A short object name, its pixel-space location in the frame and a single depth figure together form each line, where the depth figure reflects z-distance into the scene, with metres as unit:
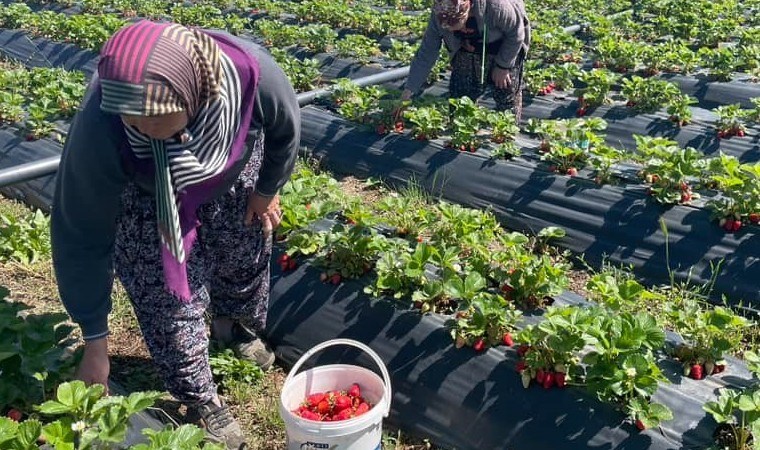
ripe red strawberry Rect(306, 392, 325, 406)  2.76
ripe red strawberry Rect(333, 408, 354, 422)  2.65
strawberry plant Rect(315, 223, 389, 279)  3.54
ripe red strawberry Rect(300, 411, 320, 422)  2.66
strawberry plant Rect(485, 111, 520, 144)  5.36
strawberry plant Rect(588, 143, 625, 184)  4.69
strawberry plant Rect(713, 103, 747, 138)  5.59
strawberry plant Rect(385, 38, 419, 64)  7.88
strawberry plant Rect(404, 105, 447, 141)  5.52
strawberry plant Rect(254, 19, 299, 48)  9.13
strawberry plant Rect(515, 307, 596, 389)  2.73
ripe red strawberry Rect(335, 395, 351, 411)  2.71
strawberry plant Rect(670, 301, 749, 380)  2.83
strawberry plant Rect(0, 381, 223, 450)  2.08
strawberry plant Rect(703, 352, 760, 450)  2.37
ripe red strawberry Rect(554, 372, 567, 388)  2.82
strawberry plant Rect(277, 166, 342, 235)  3.84
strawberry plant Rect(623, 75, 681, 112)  6.17
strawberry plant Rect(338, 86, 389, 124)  6.07
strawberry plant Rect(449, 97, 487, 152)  5.35
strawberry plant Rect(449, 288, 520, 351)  3.00
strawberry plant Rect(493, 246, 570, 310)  3.26
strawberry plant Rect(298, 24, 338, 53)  8.65
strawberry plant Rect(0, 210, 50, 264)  4.28
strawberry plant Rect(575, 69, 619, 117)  6.49
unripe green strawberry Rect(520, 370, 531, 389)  2.85
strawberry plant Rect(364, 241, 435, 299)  3.32
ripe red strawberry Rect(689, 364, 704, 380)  2.86
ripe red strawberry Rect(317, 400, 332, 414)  2.71
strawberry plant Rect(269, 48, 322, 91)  7.08
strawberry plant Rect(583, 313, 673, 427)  2.55
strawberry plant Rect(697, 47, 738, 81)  6.97
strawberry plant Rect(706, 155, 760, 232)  3.99
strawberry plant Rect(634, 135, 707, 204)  4.32
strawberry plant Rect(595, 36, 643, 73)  7.42
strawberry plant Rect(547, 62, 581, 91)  6.86
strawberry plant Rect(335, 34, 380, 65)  8.17
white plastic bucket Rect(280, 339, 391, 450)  2.46
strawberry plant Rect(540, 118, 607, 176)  4.90
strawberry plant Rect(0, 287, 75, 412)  2.53
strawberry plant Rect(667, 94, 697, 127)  5.89
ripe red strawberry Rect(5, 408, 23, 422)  2.48
